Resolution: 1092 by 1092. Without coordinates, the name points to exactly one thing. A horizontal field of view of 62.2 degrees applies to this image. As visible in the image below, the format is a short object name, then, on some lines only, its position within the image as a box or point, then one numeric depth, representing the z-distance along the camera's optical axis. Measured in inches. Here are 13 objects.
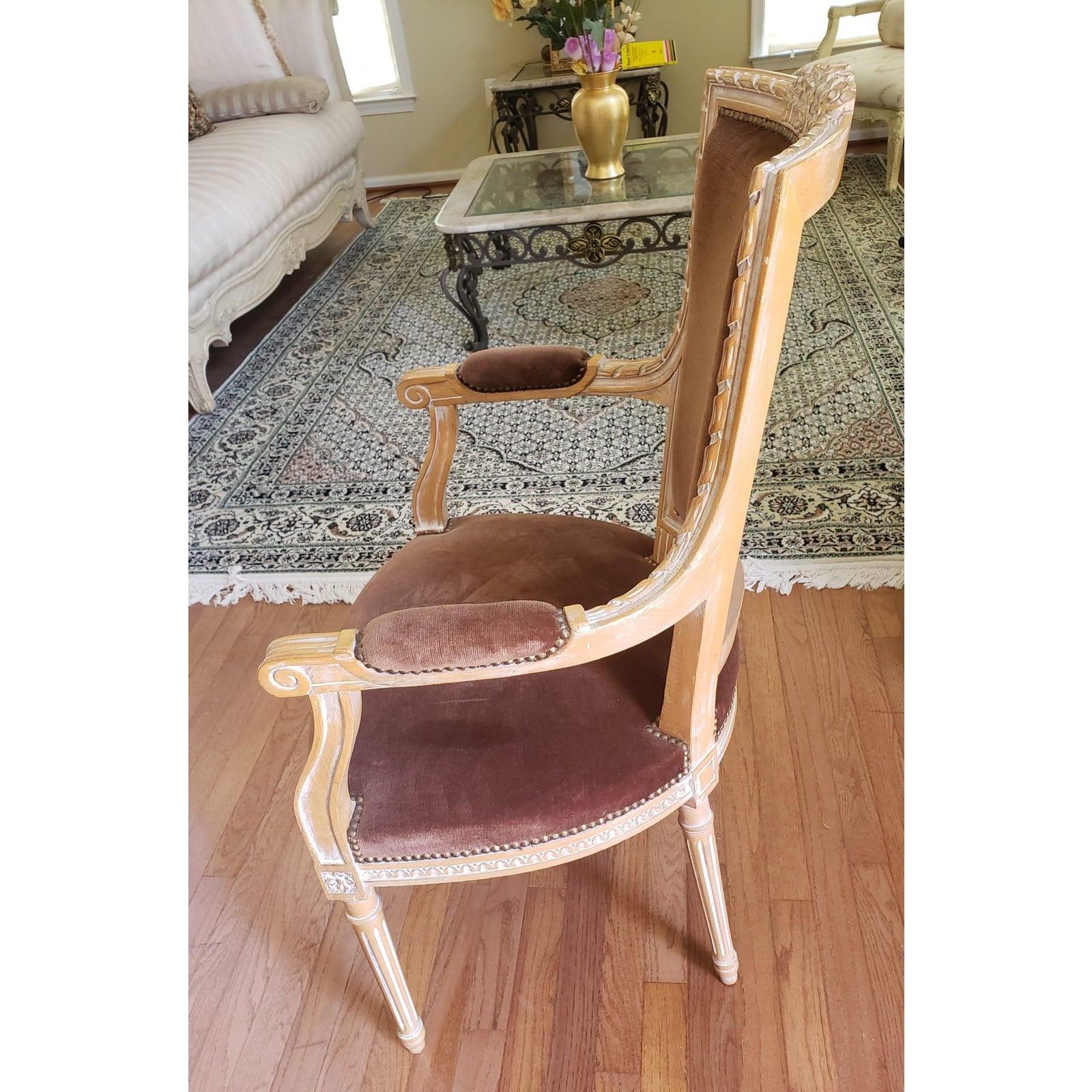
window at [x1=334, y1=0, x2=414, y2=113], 199.8
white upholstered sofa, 120.0
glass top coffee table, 115.7
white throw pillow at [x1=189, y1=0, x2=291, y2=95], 164.9
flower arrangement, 114.7
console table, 184.9
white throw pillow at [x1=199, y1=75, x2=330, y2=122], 163.3
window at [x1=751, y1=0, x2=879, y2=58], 188.5
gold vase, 120.6
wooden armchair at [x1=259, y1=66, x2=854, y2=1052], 34.4
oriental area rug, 84.5
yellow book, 171.2
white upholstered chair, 152.5
